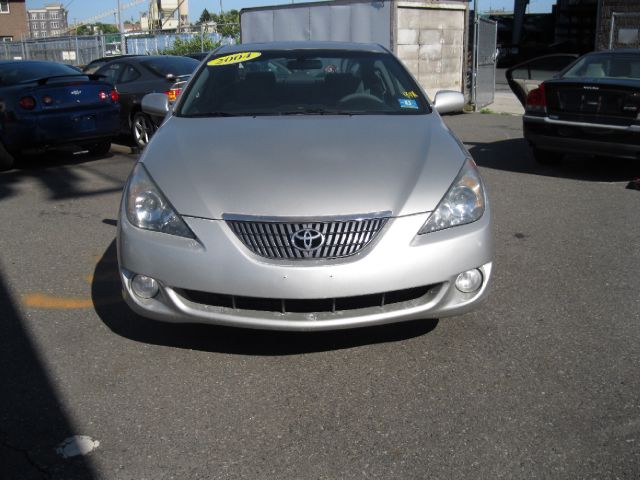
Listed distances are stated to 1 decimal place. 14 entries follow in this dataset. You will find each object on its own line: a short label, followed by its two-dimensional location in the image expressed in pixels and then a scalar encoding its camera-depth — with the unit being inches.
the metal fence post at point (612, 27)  777.6
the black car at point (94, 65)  588.6
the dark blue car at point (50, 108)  343.9
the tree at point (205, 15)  3379.9
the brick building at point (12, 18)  2247.8
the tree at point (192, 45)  1160.2
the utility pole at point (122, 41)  993.5
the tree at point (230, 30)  1305.4
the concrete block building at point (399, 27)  588.1
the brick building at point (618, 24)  797.9
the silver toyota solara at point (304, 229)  126.9
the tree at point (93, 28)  3289.9
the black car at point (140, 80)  416.5
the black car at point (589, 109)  298.7
